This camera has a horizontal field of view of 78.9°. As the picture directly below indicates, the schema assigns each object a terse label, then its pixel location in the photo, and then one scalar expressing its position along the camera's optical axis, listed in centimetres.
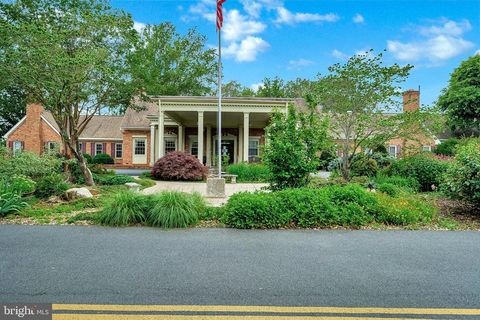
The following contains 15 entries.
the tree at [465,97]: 2577
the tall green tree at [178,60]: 3366
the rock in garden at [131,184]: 1198
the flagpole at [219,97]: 1021
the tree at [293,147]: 815
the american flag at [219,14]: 961
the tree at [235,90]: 4212
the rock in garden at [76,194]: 870
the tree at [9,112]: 3551
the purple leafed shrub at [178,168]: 1625
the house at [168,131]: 1769
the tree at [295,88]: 4328
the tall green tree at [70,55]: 997
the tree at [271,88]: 3984
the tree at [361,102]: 1145
